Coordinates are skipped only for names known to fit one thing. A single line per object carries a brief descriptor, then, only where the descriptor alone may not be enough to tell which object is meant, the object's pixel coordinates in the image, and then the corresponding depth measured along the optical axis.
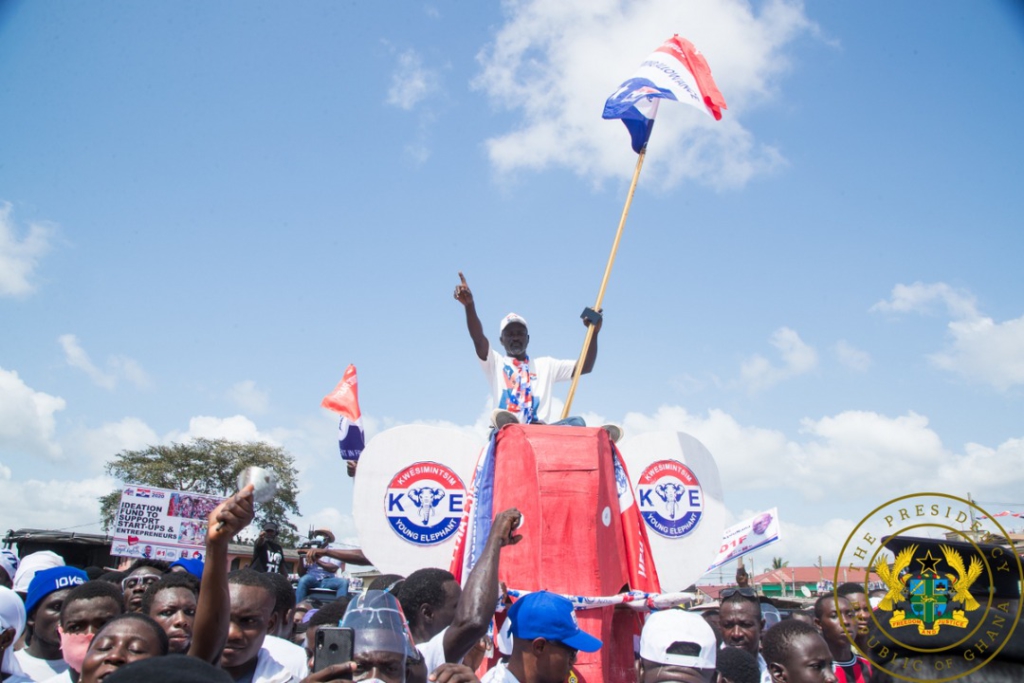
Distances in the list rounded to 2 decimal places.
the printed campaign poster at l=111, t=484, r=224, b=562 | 12.61
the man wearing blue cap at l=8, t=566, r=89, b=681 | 4.27
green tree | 36.09
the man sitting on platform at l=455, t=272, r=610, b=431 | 6.34
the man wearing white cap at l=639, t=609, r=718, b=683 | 3.13
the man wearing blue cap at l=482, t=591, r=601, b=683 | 2.88
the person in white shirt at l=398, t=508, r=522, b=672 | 3.37
